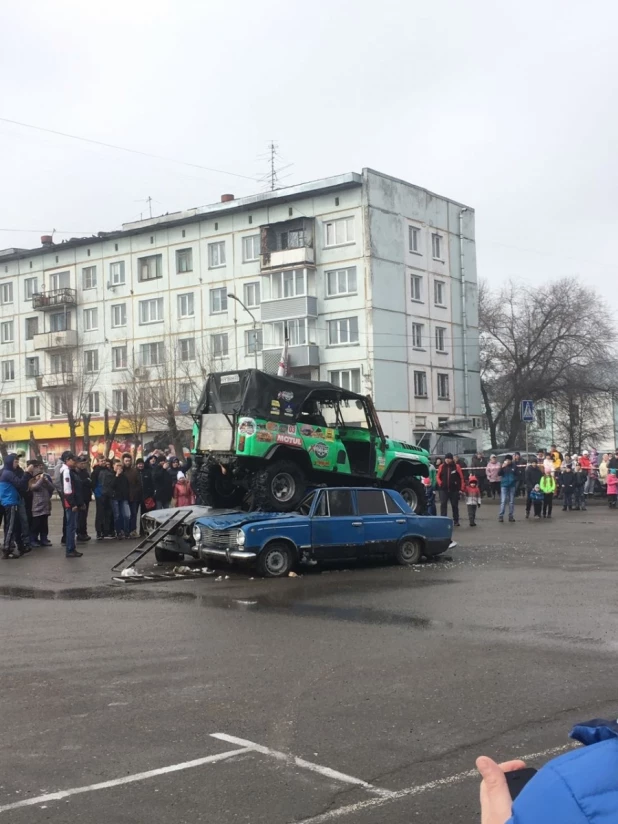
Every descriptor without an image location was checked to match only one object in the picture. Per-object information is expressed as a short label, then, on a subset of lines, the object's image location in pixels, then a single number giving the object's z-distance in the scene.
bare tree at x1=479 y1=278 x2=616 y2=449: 55.41
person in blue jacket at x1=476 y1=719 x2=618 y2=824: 2.05
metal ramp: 15.75
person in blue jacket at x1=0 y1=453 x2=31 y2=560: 18.50
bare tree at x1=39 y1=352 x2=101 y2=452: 60.78
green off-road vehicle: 19.17
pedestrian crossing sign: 34.12
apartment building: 54.44
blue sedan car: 14.70
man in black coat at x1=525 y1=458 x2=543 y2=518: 29.08
